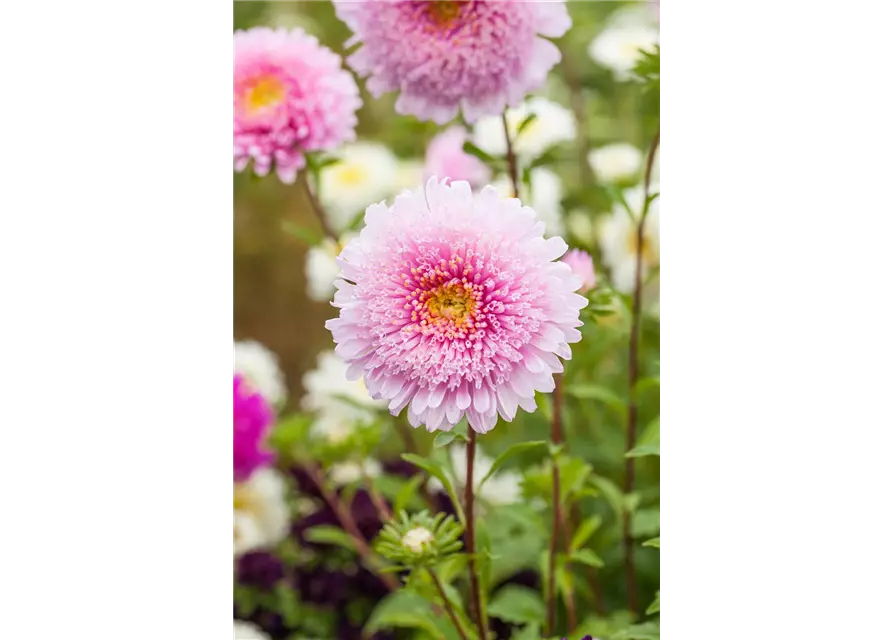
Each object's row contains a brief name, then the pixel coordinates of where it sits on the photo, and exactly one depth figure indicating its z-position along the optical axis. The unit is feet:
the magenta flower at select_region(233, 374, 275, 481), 3.39
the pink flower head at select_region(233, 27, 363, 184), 2.43
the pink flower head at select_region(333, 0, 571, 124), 2.12
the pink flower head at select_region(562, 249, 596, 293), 2.23
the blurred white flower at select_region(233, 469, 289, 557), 3.77
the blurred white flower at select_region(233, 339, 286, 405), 3.81
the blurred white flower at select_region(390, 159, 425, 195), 3.82
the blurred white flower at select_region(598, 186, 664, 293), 3.19
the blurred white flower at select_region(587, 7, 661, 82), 3.47
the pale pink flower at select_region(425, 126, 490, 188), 3.13
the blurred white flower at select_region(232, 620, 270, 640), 2.72
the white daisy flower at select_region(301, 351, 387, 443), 3.48
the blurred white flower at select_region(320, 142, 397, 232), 3.66
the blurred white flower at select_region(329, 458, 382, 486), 3.57
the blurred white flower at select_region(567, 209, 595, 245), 3.75
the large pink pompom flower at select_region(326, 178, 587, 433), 1.74
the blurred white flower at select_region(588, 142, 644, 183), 3.63
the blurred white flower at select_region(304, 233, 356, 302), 3.05
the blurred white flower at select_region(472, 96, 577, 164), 3.20
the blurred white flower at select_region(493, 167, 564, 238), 3.26
